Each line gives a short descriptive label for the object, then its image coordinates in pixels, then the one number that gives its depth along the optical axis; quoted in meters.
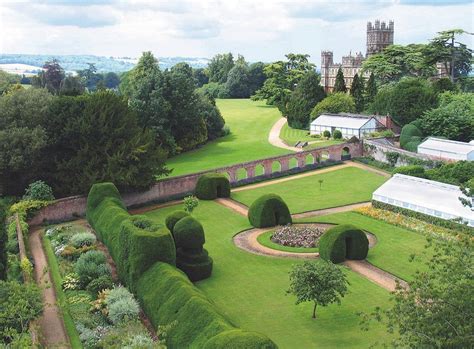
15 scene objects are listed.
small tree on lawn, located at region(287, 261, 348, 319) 22.52
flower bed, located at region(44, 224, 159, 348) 21.12
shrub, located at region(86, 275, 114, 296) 25.64
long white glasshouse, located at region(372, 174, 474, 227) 35.44
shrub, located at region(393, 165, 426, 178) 44.84
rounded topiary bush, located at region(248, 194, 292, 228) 35.72
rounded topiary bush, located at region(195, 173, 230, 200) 43.94
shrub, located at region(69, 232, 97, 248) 32.22
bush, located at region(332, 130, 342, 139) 65.31
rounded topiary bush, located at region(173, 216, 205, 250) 28.08
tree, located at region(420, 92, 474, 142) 58.38
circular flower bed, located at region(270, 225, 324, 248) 32.62
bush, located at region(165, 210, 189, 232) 30.45
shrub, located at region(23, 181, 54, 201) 39.28
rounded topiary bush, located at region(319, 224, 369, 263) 29.39
